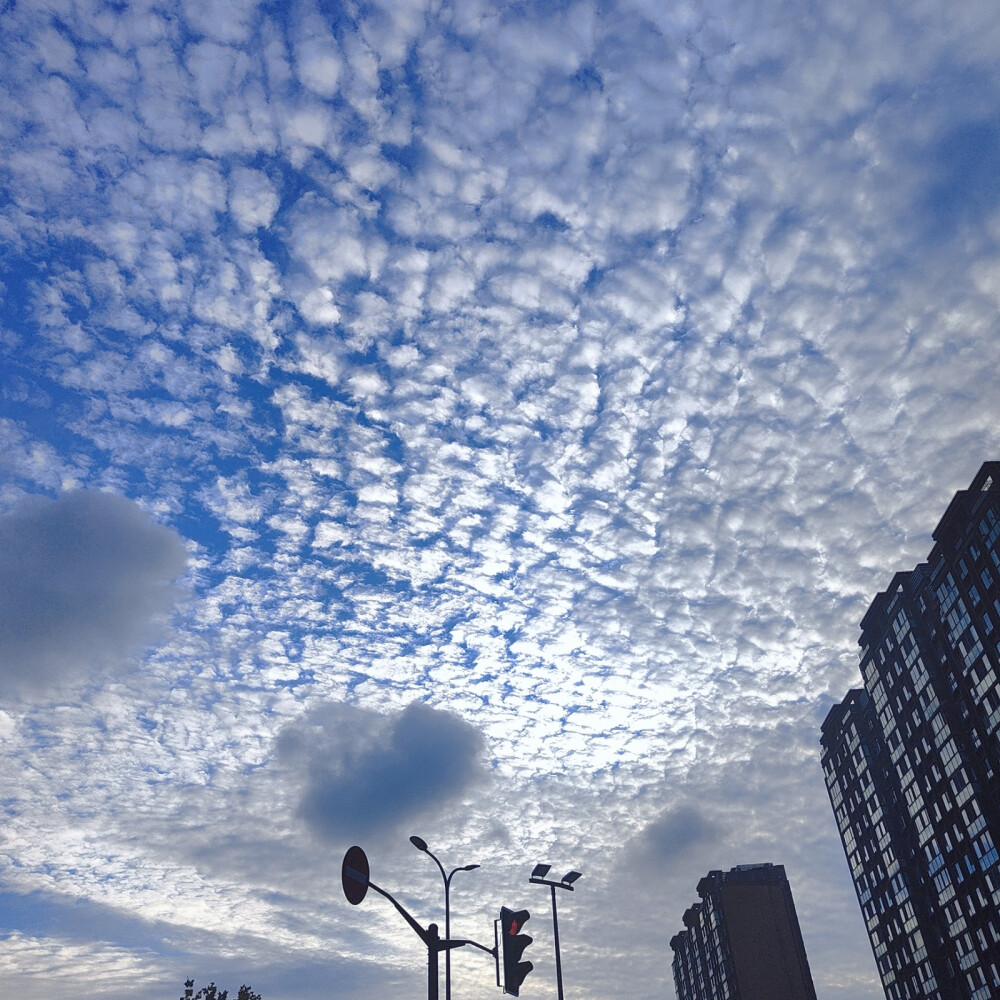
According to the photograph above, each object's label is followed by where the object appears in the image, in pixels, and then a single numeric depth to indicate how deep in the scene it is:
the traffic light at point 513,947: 11.68
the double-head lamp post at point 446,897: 19.66
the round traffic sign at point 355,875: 12.16
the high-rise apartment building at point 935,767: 69.44
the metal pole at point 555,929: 30.32
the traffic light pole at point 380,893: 12.20
